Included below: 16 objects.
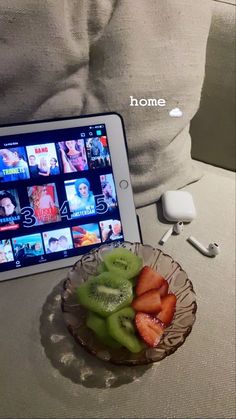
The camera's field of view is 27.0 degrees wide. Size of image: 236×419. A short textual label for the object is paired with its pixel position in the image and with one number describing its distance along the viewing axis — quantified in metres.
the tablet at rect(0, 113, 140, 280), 0.76
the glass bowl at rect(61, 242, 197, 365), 0.66
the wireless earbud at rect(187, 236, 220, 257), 0.83
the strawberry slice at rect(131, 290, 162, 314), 0.66
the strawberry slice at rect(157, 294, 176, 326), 0.67
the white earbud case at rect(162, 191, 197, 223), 0.88
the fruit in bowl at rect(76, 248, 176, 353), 0.64
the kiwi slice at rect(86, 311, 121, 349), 0.65
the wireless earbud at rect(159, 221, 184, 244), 0.85
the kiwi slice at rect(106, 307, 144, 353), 0.63
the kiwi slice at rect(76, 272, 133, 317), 0.65
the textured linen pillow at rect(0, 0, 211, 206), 0.75
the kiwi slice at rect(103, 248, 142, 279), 0.70
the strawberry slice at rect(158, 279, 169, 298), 0.69
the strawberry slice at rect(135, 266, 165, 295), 0.68
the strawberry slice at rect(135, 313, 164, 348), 0.63
